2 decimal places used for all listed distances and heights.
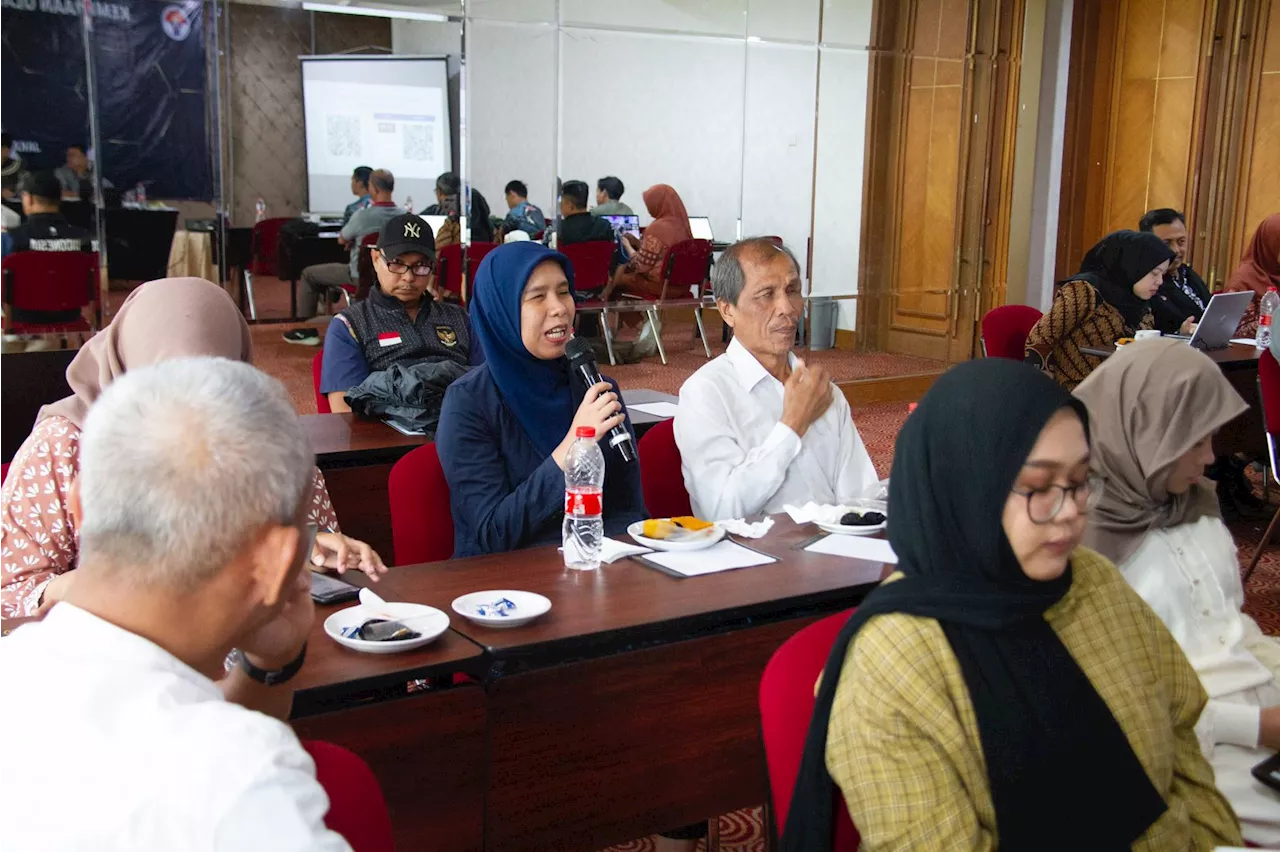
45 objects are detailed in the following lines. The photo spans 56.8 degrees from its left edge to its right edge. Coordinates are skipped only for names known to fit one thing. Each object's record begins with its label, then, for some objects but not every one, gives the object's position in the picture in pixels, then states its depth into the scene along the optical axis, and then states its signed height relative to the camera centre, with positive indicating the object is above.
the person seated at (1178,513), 2.09 -0.53
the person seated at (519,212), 7.39 -0.03
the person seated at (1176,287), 6.19 -0.33
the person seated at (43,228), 6.16 -0.17
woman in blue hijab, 2.82 -0.51
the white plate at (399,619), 1.97 -0.72
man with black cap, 4.31 -0.44
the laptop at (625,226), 8.13 -0.11
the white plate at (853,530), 2.77 -0.72
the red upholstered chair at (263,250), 6.94 -0.28
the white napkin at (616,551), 2.54 -0.73
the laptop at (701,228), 8.39 -0.11
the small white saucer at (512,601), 2.10 -0.72
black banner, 6.09 +0.57
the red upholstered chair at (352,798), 1.32 -0.66
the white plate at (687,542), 2.60 -0.72
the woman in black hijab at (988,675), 1.50 -0.60
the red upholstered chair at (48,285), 6.13 -0.46
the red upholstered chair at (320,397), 4.51 -0.74
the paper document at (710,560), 2.48 -0.73
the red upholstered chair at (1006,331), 5.72 -0.53
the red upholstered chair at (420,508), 2.92 -0.74
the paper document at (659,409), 4.08 -0.69
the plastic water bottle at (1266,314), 5.73 -0.43
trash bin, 8.59 -0.78
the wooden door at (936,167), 8.41 +0.37
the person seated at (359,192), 7.27 +0.07
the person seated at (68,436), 2.18 -0.45
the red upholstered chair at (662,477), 3.30 -0.73
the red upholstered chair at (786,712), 1.67 -0.70
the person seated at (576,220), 7.72 -0.07
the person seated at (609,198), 7.92 +0.08
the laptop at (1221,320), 5.61 -0.45
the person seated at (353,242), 7.19 -0.23
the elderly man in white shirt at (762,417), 3.04 -0.53
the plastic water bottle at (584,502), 2.50 -0.64
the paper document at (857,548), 2.61 -0.73
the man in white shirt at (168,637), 0.96 -0.39
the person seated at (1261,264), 6.57 -0.20
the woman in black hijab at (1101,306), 5.46 -0.38
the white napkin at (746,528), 2.76 -0.73
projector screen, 7.17 +0.49
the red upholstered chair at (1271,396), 4.45 -0.62
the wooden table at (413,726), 1.89 -0.85
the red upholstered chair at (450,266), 7.36 -0.37
